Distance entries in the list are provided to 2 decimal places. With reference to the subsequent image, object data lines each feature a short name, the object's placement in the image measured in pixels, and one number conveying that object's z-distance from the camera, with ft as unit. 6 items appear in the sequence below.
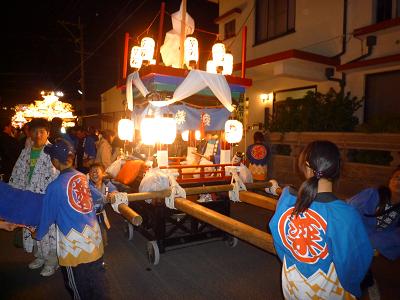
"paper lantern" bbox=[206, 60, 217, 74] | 23.37
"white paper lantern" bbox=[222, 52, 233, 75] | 24.70
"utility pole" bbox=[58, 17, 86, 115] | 68.39
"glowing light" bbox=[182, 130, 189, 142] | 29.82
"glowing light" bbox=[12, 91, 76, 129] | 64.13
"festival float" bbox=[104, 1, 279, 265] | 15.42
